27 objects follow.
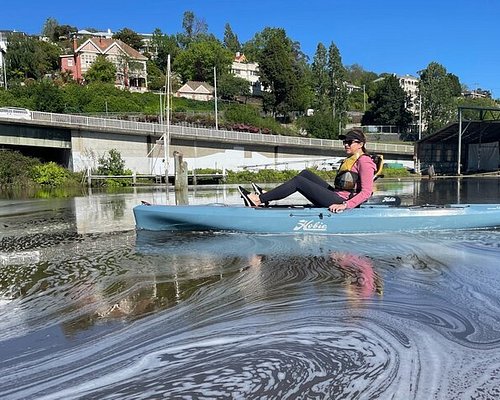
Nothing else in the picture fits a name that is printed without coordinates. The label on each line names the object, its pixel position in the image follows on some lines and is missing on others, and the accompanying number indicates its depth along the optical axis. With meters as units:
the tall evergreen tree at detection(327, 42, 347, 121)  80.94
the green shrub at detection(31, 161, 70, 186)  31.61
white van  34.47
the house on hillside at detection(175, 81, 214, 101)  80.62
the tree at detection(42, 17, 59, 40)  120.39
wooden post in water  22.38
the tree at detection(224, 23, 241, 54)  127.88
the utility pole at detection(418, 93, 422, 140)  70.88
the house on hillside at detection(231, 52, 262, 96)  101.06
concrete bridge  35.91
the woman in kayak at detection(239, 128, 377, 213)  7.73
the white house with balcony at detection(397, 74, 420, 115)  81.33
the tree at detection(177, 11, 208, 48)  122.50
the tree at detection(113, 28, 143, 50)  105.53
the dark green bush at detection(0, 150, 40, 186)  31.66
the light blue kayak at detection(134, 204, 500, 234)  7.89
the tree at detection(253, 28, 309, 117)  72.88
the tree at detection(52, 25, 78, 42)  120.44
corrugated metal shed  44.06
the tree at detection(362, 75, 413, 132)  79.56
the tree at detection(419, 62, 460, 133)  73.44
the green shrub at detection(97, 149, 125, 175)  35.16
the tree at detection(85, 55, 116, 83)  72.31
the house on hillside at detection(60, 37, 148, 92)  78.07
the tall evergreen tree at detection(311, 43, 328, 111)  82.88
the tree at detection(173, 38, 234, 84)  90.50
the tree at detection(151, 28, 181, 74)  97.44
